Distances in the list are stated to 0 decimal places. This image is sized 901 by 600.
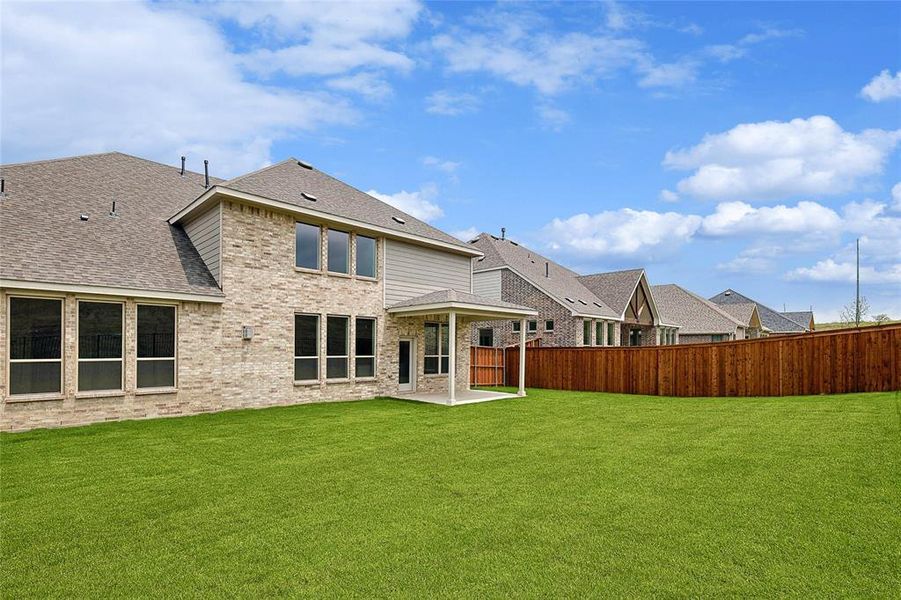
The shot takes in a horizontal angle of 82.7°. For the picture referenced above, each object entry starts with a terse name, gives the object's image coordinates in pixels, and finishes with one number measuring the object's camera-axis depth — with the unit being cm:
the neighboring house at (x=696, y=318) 3916
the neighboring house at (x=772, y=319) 5128
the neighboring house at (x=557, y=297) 2570
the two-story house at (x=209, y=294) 1047
